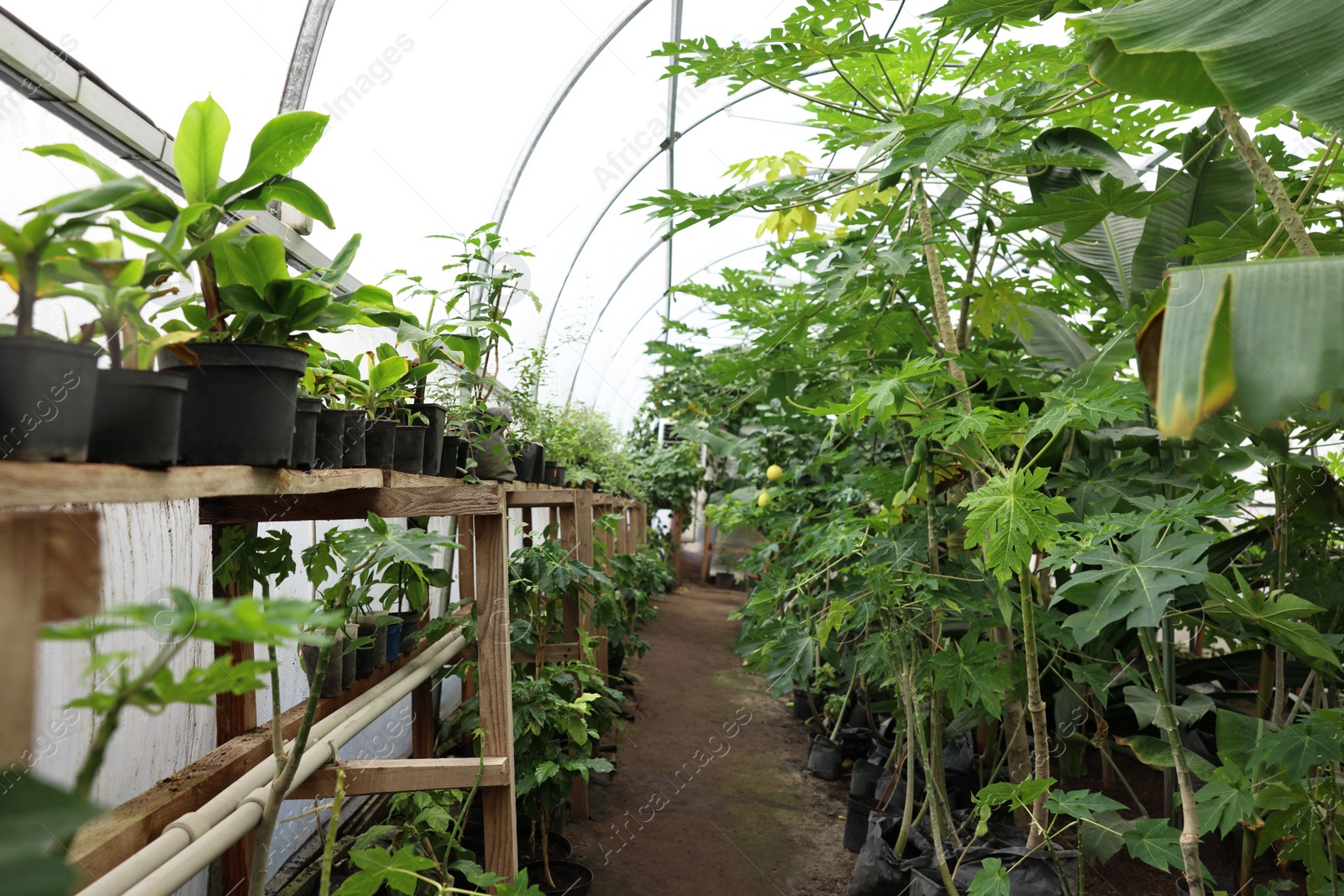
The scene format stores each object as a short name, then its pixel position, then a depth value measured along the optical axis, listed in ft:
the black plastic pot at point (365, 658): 7.70
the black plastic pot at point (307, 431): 4.17
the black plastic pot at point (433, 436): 6.67
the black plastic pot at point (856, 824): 10.78
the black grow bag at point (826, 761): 13.70
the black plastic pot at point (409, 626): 8.57
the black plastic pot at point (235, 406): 3.34
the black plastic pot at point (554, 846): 9.03
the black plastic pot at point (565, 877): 8.44
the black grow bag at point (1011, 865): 6.64
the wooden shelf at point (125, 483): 2.12
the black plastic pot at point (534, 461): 10.90
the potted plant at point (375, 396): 5.56
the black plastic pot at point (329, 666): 6.31
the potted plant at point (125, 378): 2.61
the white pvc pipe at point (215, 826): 3.37
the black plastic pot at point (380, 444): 5.64
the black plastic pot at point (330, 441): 4.93
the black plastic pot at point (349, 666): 7.23
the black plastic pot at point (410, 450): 6.16
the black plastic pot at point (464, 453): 7.93
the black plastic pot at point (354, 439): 5.20
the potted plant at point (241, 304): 3.35
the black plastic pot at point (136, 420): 2.63
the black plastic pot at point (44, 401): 2.21
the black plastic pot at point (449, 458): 7.46
